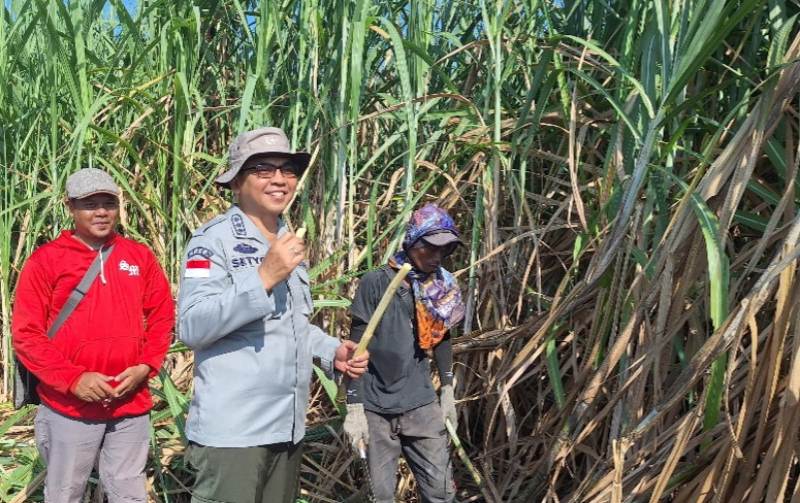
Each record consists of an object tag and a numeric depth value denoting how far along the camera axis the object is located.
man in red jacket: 2.44
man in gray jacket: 1.82
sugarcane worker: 2.50
